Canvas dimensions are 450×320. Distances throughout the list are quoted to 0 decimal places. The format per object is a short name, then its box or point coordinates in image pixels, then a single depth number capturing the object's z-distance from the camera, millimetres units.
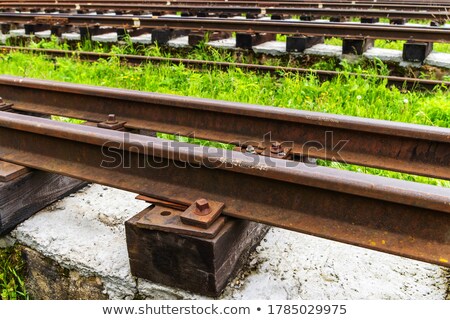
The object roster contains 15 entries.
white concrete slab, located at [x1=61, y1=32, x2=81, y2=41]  8946
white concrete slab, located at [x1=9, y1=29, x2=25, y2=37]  9688
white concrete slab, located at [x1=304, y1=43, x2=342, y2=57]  6875
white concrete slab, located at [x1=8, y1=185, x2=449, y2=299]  2082
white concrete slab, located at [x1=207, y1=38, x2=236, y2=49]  7496
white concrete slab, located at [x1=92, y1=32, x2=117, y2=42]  8540
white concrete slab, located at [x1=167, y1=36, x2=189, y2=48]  7899
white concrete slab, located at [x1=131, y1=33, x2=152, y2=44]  8195
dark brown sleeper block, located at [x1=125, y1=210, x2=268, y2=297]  2018
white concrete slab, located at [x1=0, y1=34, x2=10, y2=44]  9791
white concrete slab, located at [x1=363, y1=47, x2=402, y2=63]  6527
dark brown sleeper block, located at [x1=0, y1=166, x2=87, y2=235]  2521
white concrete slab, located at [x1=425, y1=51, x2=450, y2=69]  6176
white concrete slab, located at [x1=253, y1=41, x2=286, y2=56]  7163
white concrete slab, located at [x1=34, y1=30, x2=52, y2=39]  9367
